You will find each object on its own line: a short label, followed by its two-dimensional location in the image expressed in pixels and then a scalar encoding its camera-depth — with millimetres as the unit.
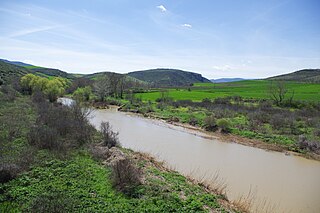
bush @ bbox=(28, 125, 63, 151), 15158
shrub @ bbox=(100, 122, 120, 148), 17903
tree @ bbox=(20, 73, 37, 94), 46656
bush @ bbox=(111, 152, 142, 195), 10780
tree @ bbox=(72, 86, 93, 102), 54512
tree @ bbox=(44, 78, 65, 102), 40469
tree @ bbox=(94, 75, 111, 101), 55844
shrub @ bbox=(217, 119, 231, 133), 28703
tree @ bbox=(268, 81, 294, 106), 50466
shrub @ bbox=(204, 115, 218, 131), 29772
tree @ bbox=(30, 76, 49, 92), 43312
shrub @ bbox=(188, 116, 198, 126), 32962
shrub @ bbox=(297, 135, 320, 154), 21197
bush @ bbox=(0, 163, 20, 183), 10606
